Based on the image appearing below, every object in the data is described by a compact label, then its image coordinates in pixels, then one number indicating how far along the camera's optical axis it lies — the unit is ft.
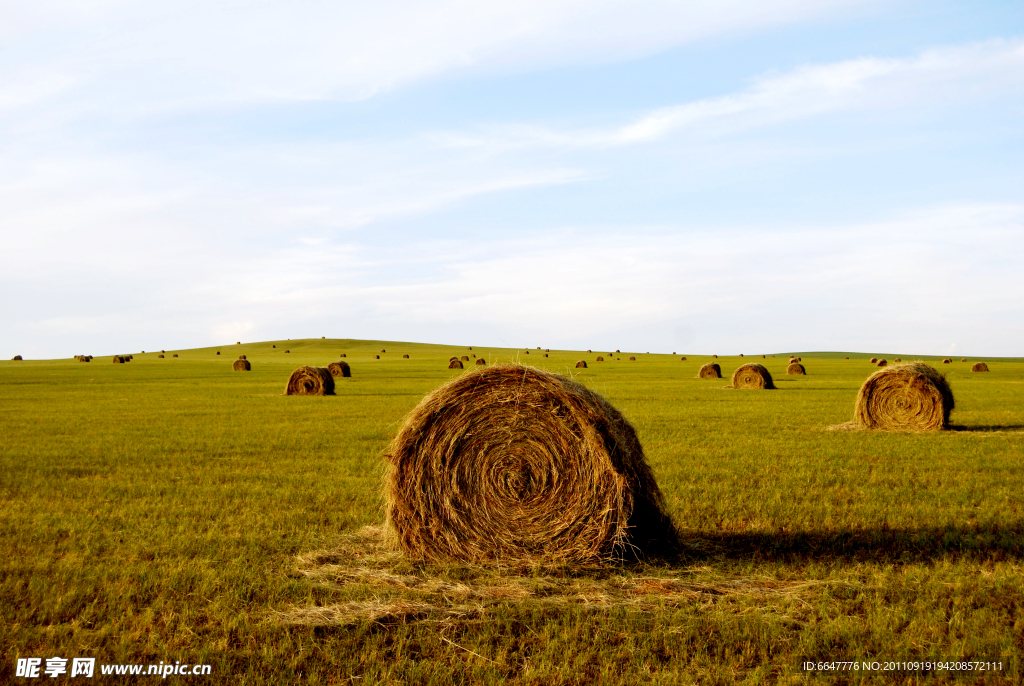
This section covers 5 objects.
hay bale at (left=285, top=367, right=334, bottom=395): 112.57
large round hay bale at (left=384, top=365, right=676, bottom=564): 26.23
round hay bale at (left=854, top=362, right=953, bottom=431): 63.98
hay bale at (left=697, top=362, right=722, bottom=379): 164.96
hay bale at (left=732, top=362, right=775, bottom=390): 125.59
